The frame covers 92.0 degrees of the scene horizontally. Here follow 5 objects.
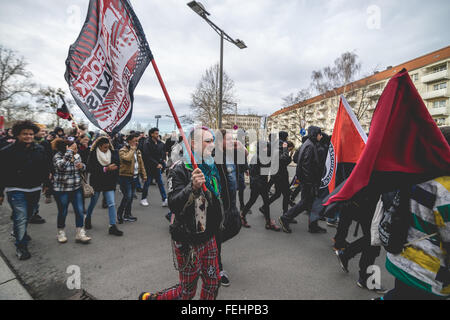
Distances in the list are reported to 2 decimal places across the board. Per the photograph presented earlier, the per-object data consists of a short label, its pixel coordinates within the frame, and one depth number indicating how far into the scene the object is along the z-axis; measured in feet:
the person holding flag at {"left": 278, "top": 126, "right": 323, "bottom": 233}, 14.40
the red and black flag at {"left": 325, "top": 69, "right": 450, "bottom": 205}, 4.78
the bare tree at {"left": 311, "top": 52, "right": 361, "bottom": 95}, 69.62
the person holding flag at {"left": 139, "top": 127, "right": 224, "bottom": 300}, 5.94
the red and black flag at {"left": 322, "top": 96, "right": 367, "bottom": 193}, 10.56
